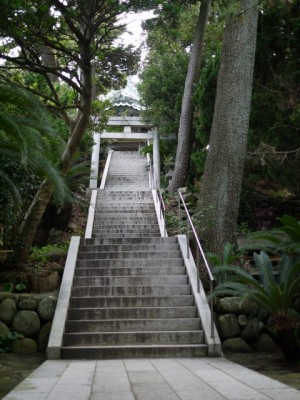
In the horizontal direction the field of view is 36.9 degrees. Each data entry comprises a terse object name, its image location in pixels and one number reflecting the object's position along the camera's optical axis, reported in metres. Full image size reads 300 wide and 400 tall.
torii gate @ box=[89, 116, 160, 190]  16.38
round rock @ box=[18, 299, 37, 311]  7.02
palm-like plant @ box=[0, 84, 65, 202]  5.53
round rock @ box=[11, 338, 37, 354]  6.65
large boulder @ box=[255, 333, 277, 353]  6.91
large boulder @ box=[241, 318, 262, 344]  6.95
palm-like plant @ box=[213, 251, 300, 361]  6.07
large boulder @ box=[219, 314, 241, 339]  6.93
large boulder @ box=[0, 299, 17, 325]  6.88
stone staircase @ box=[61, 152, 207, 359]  6.24
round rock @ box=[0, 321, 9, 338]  6.71
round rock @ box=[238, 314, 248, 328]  7.00
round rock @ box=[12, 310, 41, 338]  6.85
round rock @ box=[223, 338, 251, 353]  6.79
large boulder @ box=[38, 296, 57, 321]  7.00
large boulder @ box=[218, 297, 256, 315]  7.06
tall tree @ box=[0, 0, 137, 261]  7.47
